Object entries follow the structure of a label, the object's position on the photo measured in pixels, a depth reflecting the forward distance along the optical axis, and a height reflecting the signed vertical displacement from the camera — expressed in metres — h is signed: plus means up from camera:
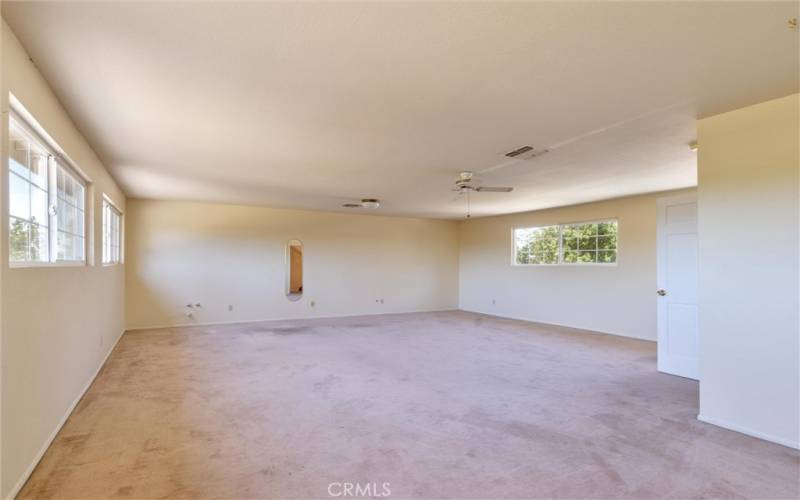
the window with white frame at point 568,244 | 6.90 +0.13
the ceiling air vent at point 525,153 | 3.73 +0.98
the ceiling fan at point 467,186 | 4.79 +0.86
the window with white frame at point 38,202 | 2.18 +0.33
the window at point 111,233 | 4.96 +0.24
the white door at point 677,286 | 4.16 -0.40
